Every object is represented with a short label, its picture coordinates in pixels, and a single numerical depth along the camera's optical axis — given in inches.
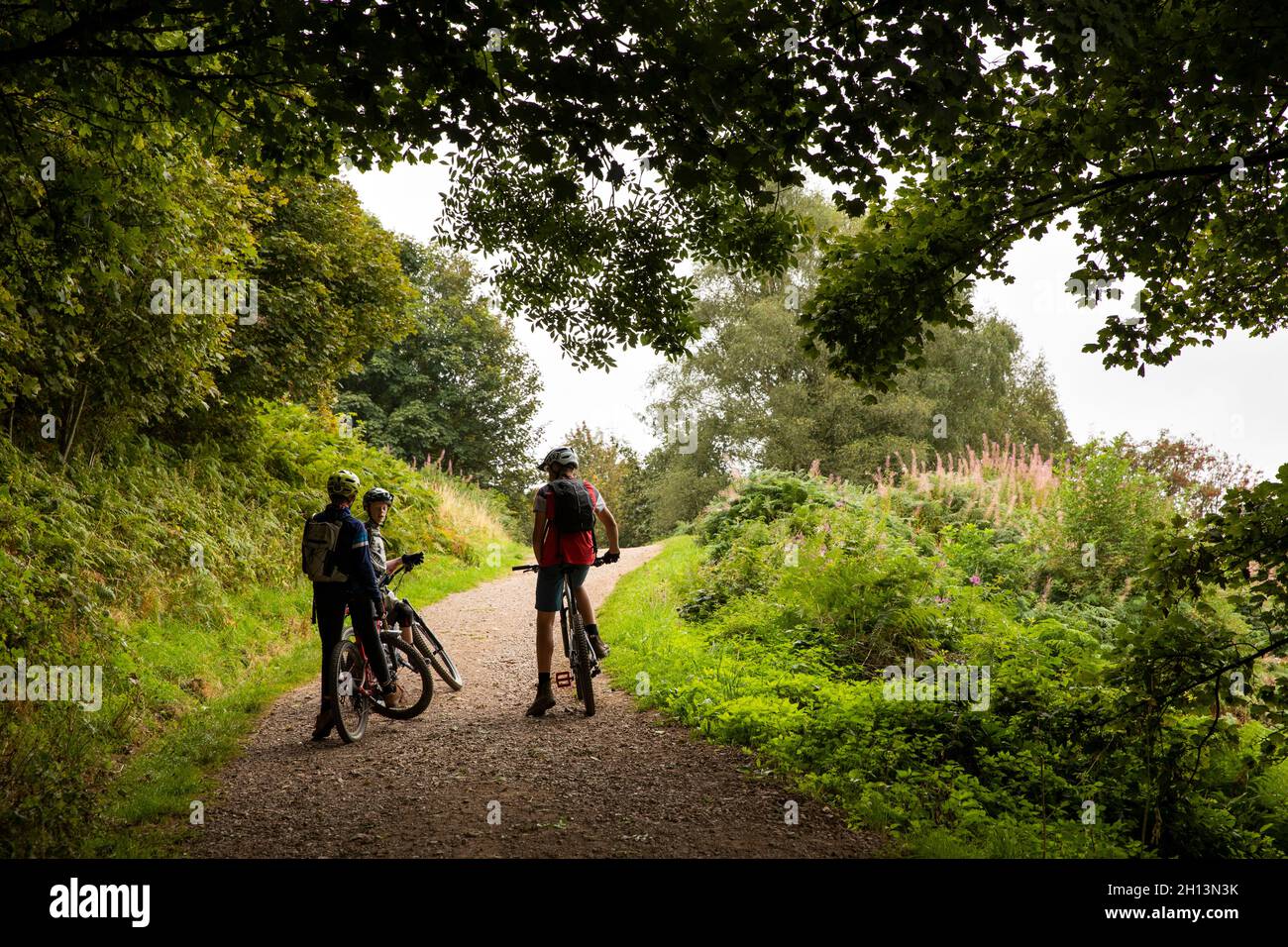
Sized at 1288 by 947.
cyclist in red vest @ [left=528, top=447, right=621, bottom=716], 271.7
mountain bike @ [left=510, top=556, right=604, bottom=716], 275.0
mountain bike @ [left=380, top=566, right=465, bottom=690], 299.0
